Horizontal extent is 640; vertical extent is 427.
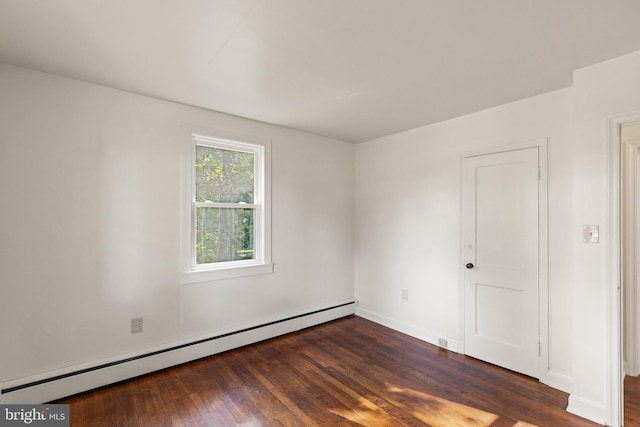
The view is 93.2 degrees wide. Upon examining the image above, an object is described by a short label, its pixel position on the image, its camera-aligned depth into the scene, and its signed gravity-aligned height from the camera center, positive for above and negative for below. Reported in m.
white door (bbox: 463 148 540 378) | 2.75 -0.44
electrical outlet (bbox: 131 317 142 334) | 2.69 -1.00
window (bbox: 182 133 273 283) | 3.13 +0.06
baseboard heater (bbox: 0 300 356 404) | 2.24 -1.34
